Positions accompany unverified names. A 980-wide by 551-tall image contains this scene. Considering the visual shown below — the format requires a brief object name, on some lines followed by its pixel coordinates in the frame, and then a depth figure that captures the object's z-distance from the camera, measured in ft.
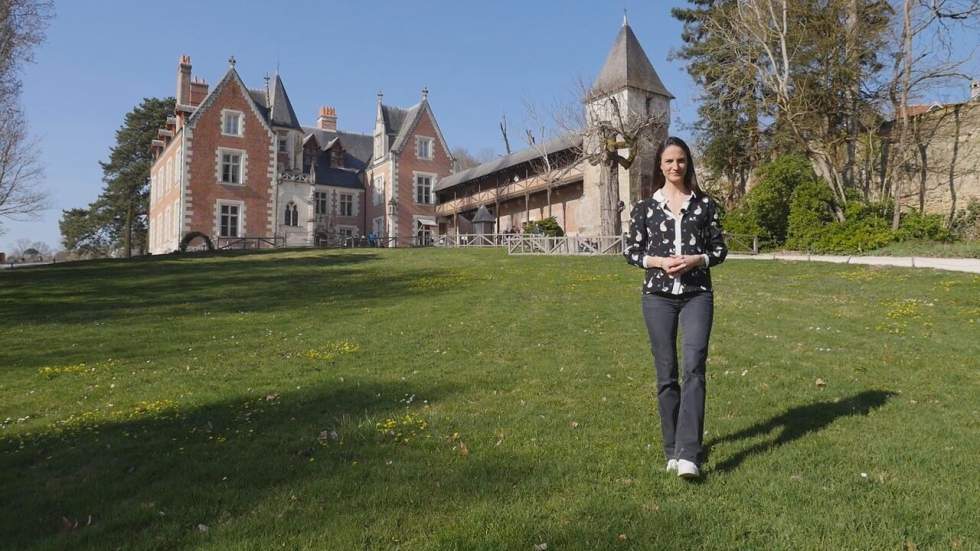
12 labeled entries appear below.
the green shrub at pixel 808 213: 80.12
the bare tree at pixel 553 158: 121.60
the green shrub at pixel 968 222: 76.54
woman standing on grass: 12.71
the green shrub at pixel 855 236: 72.84
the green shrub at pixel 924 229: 73.00
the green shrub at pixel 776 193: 84.53
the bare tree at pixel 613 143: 96.84
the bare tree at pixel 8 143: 79.41
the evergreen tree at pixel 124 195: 180.14
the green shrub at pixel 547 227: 115.96
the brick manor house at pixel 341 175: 124.77
